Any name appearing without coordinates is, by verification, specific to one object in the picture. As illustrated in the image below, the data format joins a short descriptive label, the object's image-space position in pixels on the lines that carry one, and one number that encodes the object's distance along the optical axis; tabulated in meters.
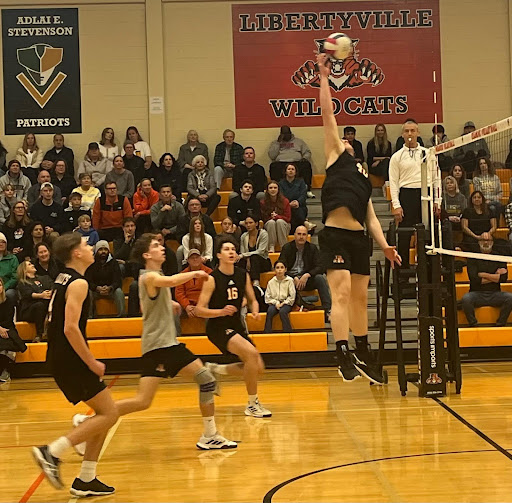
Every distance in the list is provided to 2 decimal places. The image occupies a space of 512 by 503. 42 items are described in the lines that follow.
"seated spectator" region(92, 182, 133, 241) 14.55
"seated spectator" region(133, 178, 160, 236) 14.72
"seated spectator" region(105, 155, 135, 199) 15.95
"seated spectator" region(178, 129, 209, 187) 17.22
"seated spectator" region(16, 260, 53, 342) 12.12
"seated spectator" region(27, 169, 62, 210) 15.32
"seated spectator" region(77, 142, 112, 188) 16.73
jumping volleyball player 6.80
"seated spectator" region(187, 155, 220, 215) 15.61
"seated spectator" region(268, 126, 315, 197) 16.67
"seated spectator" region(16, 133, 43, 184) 17.20
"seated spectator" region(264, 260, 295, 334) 12.15
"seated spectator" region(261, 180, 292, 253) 14.27
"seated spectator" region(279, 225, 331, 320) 12.91
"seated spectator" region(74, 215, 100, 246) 13.79
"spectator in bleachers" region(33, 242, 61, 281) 12.73
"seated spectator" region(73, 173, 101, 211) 15.21
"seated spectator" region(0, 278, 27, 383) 11.30
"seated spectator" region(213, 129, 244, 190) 17.08
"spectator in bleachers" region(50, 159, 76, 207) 15.84
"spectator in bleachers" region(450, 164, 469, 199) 12.83
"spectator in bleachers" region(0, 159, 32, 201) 15.75
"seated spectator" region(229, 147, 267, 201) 15.78
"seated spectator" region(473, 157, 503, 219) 12.18
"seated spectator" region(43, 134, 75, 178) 16.92
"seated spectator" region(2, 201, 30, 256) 13.72
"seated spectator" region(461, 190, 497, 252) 12.06
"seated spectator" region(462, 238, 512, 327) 12.30
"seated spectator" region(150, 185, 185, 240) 14.55
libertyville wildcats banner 18.05
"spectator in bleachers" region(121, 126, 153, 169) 17.22
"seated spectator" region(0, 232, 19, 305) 12.38
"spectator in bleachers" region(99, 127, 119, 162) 17.22
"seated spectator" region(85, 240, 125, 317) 12.84
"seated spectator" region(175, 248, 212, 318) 12.23
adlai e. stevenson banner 17.72
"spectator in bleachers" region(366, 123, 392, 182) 16.92
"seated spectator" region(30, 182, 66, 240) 14.45
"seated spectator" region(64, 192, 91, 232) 14.49
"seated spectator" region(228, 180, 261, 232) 14.88
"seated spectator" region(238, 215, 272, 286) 13.16
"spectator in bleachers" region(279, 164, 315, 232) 15.48
